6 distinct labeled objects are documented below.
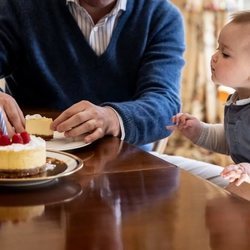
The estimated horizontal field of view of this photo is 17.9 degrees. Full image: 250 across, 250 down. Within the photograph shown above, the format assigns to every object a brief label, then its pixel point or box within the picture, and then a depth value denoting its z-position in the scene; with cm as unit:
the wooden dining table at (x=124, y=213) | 101
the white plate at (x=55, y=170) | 118
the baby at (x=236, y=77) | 161
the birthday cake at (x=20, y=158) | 120
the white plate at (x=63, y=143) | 146
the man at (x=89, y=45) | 199
